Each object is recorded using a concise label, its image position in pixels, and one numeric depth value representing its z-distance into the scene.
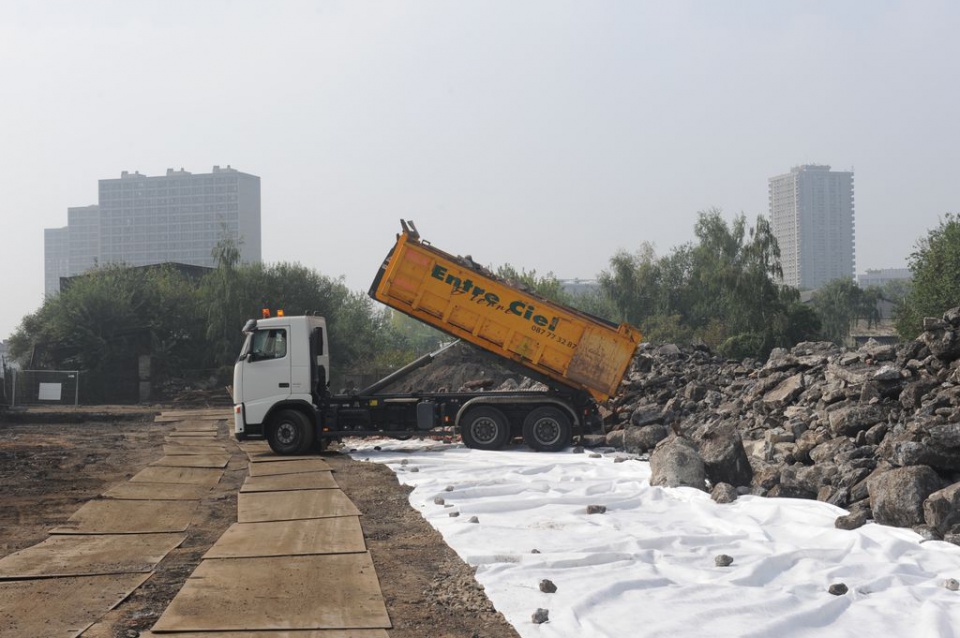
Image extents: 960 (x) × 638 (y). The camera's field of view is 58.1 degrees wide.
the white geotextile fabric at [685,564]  5.50
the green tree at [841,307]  75.06
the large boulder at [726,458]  10.60
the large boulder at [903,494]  7.86
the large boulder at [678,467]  10.64
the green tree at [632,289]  65.75
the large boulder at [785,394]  13.67
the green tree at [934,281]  34.09
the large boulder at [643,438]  14.88
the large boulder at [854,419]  10.73
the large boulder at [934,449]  8.37
